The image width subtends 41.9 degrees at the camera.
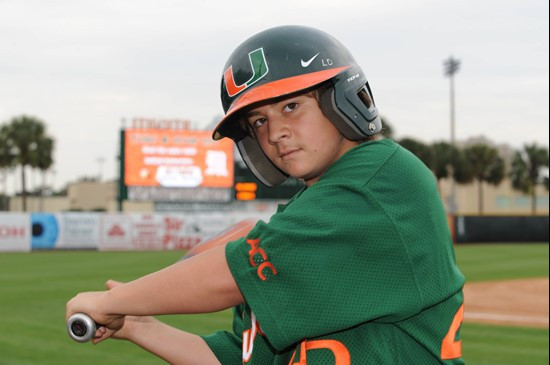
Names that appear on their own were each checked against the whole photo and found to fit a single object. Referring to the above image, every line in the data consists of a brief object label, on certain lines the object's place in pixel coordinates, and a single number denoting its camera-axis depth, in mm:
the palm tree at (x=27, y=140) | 52562
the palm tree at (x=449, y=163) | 65562
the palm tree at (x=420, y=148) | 65062
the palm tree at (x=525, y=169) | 68938
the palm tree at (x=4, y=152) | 52375
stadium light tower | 62709
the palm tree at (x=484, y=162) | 67125
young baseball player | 1405
